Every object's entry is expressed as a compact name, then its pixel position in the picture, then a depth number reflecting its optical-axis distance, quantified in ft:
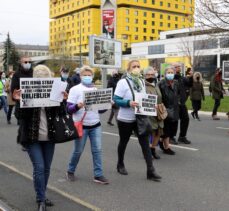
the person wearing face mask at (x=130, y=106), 20.57
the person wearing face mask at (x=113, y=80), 42.55
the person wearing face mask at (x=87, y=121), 19.65
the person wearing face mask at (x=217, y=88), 50.03
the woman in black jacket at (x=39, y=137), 15.61
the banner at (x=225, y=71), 58.37
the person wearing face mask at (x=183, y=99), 30.81
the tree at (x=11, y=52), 323.16
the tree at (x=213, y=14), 64.29
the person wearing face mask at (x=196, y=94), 48.35
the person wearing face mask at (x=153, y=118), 22.89
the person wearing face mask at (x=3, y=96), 48.22
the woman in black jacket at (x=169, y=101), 27.45
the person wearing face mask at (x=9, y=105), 44.64
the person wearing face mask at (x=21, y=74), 15.78
